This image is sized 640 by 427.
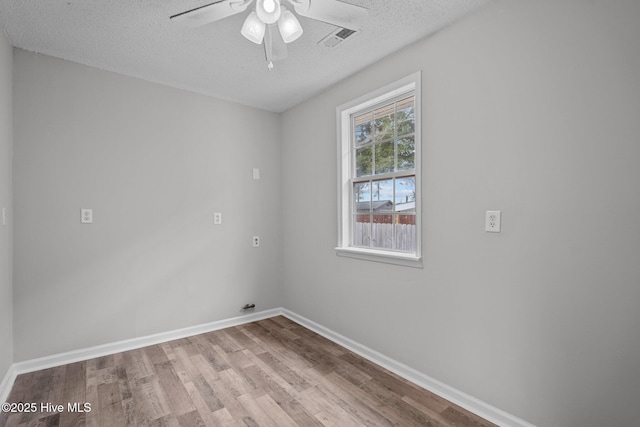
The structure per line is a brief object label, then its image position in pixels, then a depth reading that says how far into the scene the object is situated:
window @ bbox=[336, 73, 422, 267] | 2.40
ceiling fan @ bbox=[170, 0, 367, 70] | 1.51
